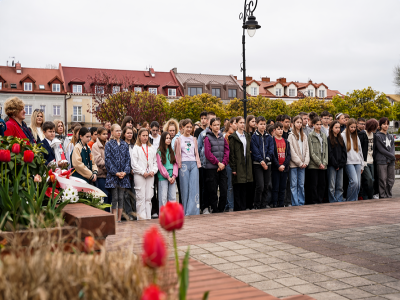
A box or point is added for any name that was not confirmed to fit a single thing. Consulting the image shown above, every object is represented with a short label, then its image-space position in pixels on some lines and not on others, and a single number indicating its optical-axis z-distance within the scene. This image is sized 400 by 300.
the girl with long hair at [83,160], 9.01
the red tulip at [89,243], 2.08
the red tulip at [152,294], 1.38
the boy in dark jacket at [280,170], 11.05
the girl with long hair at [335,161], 11.61
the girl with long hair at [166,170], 9.84
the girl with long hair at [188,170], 10.00
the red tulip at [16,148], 4.47
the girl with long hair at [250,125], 11.55
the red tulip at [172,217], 1.69
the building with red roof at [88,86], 60.75
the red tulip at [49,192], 4.73
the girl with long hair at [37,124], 8.67
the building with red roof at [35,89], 58.22
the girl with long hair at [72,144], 9.75
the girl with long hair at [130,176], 9.66
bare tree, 53.48
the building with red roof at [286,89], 75.19
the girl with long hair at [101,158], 9.58
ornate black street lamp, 15.22
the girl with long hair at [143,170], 9.53
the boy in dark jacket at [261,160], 10.60
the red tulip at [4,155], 4.04
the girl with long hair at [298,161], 11.23
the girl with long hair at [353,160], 11.77
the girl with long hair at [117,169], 9.29
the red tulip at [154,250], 1.48
